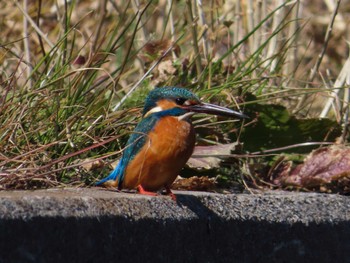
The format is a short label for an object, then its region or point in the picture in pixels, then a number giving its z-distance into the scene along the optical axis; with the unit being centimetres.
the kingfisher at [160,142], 687
